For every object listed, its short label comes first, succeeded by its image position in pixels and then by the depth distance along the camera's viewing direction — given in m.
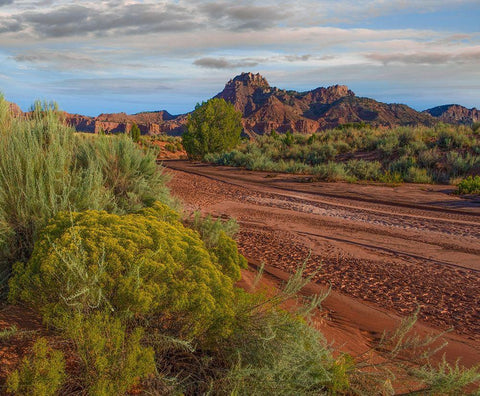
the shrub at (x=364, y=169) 21.28
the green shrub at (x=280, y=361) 2.66
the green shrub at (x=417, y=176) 19.41
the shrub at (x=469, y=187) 15.81
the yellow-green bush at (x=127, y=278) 2.86
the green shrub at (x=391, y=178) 19.38
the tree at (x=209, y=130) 36.22
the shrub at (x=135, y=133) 43.61
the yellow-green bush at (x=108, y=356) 2.48
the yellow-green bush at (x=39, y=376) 2.30
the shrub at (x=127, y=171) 6.70
